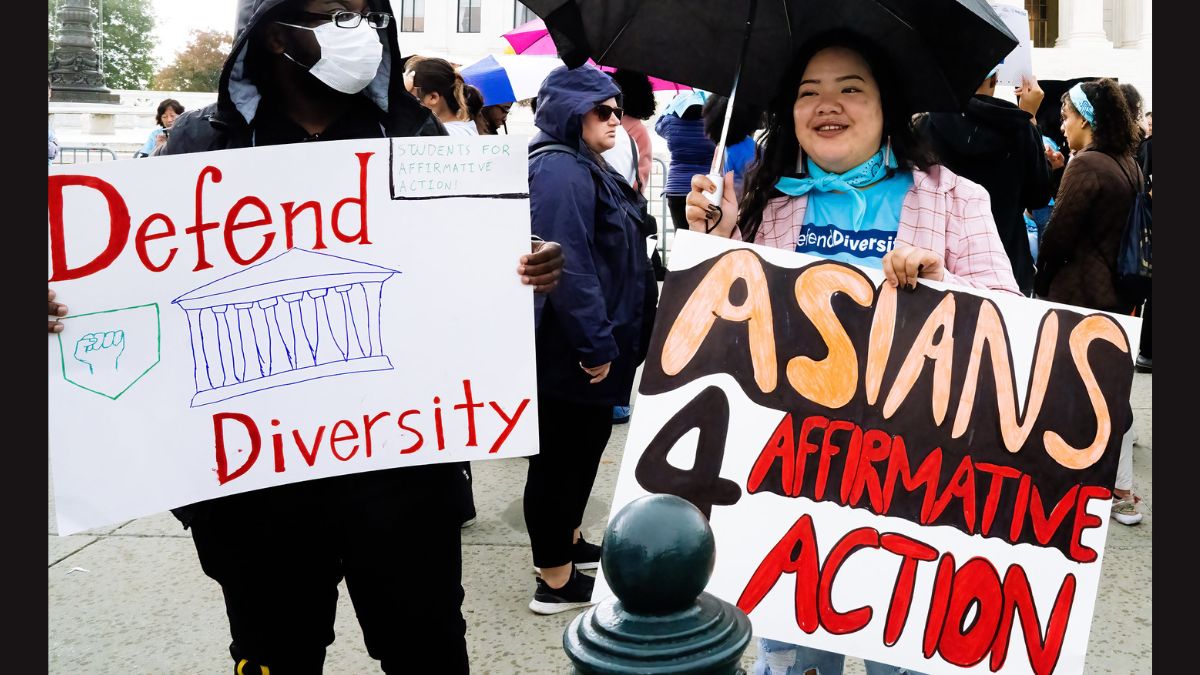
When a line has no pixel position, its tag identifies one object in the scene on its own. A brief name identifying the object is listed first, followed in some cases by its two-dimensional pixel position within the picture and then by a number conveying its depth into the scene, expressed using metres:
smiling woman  2.17
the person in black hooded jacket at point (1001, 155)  4.18
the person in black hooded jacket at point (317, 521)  2.09
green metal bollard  1.02
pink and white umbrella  8.93
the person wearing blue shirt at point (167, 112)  11.28
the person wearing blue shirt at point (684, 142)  6.48
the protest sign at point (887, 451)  1.86
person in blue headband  4.87
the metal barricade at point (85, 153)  16.92
